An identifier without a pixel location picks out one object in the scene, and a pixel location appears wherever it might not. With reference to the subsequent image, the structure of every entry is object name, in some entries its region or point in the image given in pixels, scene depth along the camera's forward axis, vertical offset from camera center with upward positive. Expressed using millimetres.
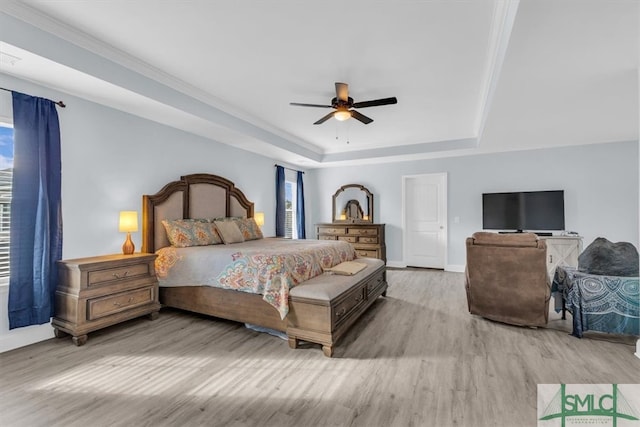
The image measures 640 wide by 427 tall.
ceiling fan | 3178 +1231
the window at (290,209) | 7113 +164
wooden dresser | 6512 -473
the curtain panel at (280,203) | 6488 +282
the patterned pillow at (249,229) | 4888 -210
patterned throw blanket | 2738 -853
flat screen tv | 5375 +65
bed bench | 2641 -881
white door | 6453 -116
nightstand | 2828 -770
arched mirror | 7156 +279
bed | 2713 -804
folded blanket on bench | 3283 -609
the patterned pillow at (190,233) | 3967 -222
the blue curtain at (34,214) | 2748 +36
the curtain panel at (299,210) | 7258 +140
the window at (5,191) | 2754 +251
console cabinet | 4945 -611
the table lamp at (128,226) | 3383 -101
